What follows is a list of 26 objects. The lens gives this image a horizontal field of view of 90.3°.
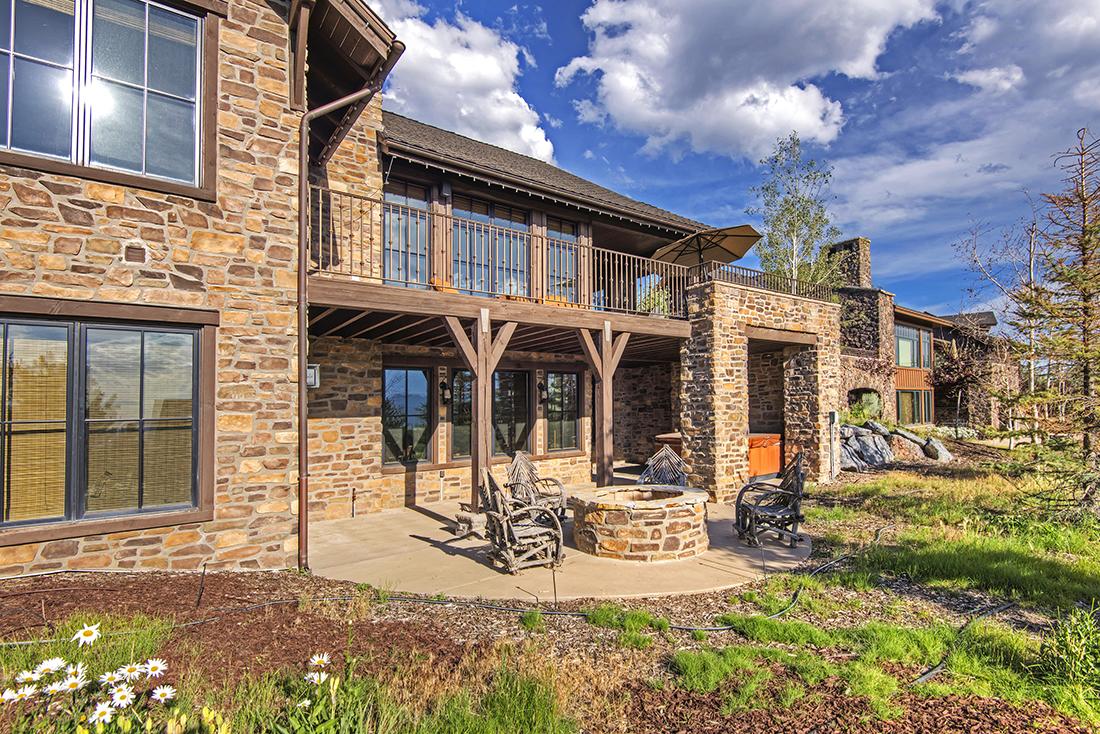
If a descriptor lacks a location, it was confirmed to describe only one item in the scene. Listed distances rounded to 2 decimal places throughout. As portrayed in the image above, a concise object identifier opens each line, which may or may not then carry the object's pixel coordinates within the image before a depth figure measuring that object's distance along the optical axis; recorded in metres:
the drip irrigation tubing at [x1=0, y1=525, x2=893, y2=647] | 4.41
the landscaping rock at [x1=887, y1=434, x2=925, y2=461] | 15.66
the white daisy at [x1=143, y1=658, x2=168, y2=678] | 2.64
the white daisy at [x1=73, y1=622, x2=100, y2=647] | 2.54
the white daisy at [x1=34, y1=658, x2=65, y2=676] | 2.29
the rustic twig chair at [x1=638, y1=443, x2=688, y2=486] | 9.35
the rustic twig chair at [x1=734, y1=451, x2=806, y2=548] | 7.17
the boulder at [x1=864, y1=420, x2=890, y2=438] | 15.63
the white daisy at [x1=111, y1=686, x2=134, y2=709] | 2.19
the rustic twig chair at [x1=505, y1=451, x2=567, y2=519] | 7.59
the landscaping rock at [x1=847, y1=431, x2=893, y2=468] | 14.45
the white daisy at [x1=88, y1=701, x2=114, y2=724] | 2.09
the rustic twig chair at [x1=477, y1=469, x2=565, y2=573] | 5.97
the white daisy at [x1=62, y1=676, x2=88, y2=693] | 2.25
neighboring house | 20.53
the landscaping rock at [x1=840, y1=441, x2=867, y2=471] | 13.77
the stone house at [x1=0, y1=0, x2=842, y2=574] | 4.89
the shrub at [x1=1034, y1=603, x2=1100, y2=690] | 3.49
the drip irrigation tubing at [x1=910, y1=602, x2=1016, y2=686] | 3.55
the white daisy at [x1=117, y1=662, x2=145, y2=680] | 2.44
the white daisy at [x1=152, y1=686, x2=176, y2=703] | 2.35
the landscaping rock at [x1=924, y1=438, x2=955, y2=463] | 15.51
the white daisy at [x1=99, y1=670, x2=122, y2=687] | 2.35
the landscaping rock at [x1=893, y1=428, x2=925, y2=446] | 16.09
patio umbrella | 11.58
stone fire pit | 6.36
